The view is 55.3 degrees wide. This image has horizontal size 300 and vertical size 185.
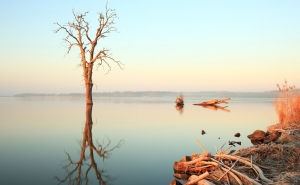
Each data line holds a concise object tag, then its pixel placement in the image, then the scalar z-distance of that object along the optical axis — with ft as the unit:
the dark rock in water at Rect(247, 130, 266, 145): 30.52
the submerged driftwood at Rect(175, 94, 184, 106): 108.19
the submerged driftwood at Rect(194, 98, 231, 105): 116.37
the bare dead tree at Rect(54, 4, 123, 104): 84.79
